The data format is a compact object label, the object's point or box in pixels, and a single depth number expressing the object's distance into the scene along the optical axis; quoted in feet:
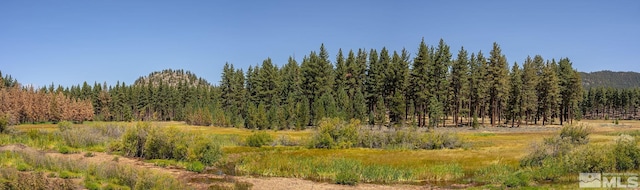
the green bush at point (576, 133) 108.61
